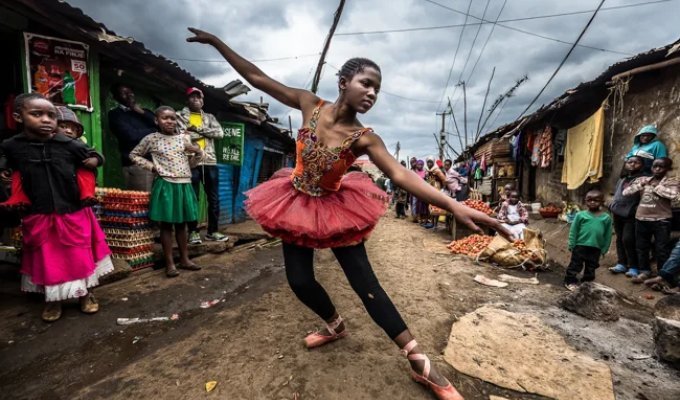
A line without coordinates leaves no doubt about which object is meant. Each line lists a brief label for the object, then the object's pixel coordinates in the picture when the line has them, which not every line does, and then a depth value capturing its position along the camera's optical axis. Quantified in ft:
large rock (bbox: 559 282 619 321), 9.91
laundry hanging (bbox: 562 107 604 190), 20.82
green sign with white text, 21.65
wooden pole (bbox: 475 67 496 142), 58.15
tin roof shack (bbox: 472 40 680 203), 16.15
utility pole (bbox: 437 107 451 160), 98.37
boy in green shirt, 13.41
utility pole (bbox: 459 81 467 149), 72.29
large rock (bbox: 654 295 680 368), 7.20
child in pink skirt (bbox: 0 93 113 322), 8.10
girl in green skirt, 11.83
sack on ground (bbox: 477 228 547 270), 16.74
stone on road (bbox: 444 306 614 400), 6.31
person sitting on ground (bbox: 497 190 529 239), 20.66
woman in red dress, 5.82
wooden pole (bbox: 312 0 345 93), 27.82
